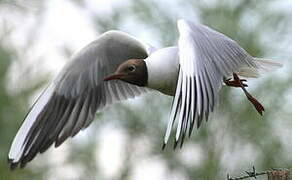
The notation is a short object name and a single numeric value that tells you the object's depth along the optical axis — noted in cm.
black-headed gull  766
